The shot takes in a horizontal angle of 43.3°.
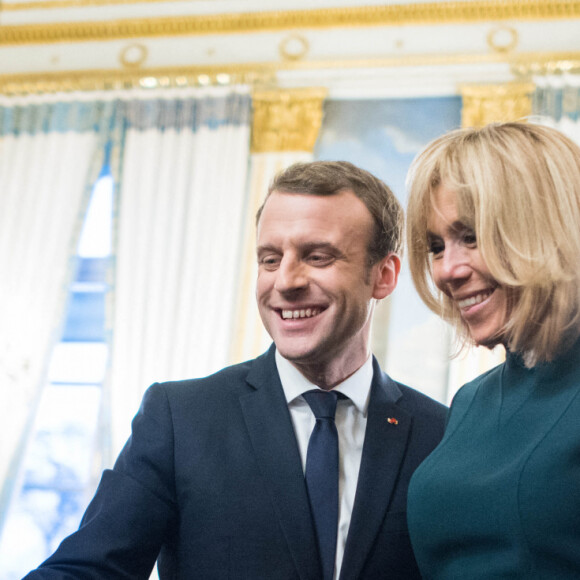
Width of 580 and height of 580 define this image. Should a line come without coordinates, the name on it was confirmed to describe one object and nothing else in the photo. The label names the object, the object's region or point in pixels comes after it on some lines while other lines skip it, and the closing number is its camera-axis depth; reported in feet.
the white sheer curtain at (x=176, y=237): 15.44
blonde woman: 3.77
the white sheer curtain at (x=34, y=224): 16.08
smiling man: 5.17
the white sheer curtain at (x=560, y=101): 14.98
